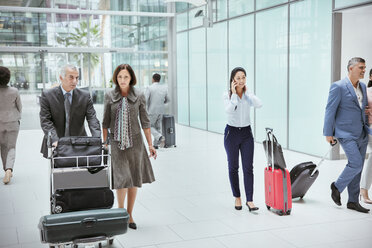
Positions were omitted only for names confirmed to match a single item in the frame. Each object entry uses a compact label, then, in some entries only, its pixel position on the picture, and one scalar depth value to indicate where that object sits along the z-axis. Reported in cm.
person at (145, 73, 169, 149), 1061
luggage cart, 347
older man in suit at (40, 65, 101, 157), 467
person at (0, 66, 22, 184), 732
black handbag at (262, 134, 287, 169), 529
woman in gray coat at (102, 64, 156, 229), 466
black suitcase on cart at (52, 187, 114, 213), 394
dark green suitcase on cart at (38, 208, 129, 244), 346
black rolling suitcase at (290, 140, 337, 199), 584
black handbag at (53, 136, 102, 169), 401
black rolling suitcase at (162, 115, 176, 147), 1105
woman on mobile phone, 535
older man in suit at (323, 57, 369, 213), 535
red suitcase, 527
